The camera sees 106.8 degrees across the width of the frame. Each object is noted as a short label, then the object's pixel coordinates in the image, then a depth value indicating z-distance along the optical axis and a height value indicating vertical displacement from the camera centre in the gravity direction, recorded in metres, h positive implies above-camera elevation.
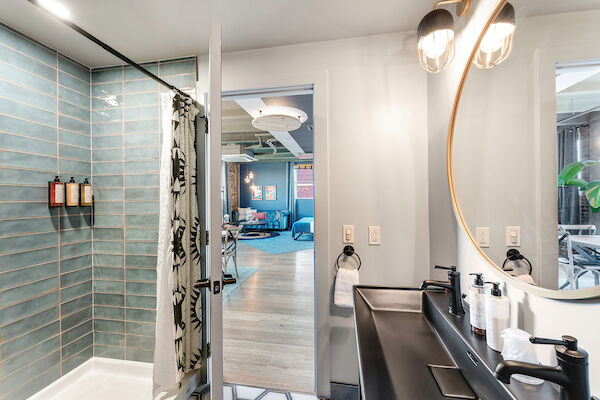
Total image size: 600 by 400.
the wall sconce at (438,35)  1.06 +0.81
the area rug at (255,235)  7.67 -1.27
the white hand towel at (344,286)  1.49 -0.58
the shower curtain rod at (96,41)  0.98 +0.82
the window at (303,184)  9.24 +0.66
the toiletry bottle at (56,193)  1.60 +0.06
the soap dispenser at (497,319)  0.70 -0.38
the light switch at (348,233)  1.56 -0.24
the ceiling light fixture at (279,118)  2.99 +1.14
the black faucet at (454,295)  0.94 -0.41
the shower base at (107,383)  1.61 -1.43
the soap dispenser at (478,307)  0.79 -0.39
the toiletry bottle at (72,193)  1.70 +0.06
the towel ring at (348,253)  1.54 -0.37
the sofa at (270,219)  8.83 -0.75
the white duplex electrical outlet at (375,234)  1.54 -0.24
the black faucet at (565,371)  0.47 -0.37
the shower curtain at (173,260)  1.51 -0.41
